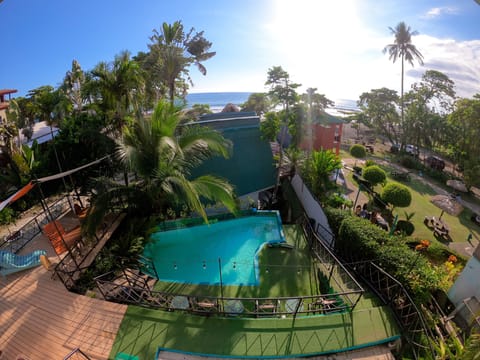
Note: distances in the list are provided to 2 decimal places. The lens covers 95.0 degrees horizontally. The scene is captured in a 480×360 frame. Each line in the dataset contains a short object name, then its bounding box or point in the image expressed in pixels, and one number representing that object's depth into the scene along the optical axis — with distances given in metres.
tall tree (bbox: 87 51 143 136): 9.70
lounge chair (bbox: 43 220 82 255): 7.47
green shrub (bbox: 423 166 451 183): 22.78
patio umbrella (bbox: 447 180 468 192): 18.48
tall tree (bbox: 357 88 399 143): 32.47
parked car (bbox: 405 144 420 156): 29.97
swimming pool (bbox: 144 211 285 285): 8.38
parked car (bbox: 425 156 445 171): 25.72
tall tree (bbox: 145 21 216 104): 14.98
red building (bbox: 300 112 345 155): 19.44
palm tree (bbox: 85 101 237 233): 7.23
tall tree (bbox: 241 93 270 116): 39.81
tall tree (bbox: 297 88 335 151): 14.78
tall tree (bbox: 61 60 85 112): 16.62
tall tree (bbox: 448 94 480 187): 18.25
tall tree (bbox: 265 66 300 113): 13.83
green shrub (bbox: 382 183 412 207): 13.41
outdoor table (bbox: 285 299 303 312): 6.85
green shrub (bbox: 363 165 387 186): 16.38
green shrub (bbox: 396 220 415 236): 12.68
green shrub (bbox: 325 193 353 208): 11.98
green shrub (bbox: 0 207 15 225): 10.86
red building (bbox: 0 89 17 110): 26.79
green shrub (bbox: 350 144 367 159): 25.41
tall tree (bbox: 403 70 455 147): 27.16
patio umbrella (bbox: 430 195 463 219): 13.61
